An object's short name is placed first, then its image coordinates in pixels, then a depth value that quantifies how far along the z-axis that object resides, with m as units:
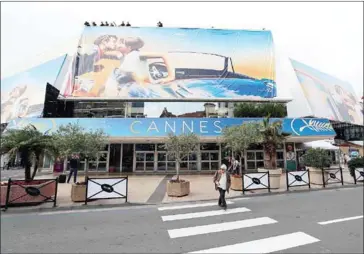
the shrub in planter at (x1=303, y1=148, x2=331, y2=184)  13.60
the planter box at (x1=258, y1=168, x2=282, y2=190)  12.17
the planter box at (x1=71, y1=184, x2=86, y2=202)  9.43
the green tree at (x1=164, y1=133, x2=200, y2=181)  11.15
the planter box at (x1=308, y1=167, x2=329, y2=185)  13.56
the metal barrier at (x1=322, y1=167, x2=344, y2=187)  13.58
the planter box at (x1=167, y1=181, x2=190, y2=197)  10.58
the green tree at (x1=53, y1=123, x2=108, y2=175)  9.96
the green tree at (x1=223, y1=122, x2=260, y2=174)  13.02
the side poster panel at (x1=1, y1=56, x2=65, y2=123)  27.36
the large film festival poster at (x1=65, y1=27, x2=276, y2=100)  26.61
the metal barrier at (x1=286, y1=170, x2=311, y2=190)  12.29
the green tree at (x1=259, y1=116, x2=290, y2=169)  13.00
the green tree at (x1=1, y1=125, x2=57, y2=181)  9.26
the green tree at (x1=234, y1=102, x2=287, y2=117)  25.97
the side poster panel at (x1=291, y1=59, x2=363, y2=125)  32.41
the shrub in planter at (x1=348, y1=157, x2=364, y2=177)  14.88
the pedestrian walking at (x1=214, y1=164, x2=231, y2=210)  8.36
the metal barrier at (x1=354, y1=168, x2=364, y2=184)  14.44
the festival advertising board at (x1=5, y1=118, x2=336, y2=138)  19.59
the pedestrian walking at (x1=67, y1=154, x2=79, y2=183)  13.71
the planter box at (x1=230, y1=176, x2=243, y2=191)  11.71
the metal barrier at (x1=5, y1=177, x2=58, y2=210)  8.69
